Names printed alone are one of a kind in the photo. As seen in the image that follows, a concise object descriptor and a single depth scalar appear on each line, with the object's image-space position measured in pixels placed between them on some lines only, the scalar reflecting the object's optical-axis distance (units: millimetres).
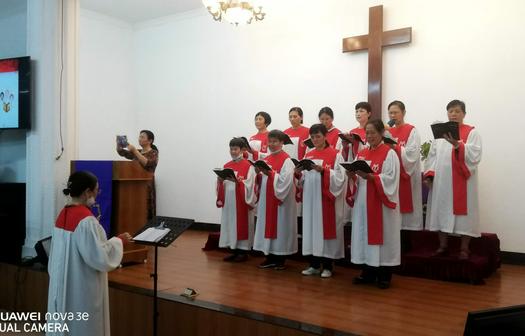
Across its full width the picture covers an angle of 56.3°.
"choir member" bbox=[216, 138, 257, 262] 5691
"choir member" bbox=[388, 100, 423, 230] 5074
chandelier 6039
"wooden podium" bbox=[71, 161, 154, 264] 5266
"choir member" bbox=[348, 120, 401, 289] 4434
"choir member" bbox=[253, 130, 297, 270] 5270
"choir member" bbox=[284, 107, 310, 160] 6309
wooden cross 6555
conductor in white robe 3021
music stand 3369
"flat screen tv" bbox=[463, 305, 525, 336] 2164
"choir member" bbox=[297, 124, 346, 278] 4887
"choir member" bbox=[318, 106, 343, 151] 5831
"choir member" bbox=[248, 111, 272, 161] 6488
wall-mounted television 5512
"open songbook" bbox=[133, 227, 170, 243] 3395
